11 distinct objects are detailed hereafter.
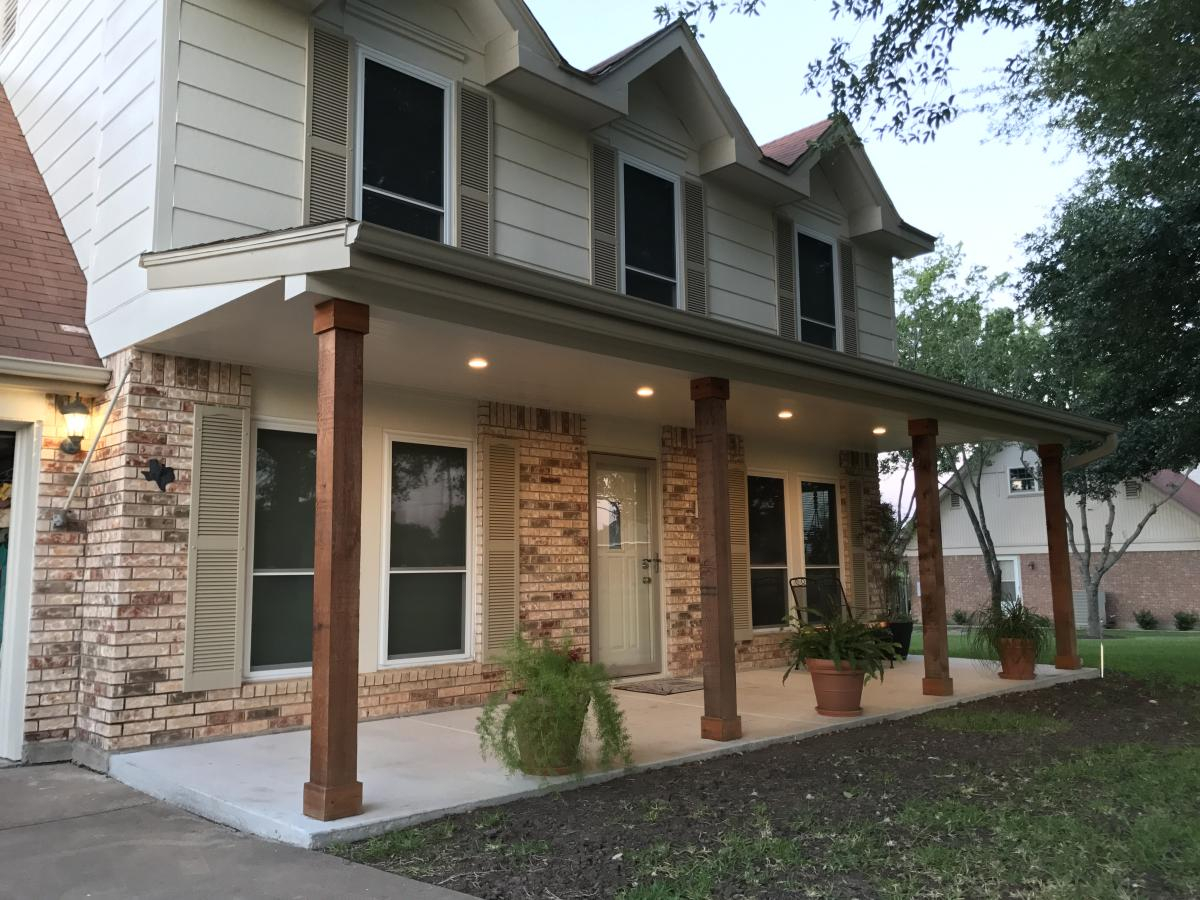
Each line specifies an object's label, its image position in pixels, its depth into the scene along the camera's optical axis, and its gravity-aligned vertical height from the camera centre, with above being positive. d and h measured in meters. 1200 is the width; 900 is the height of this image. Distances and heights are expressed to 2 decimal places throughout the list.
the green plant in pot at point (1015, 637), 9.12 -0.79
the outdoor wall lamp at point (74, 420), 5.91 +0.92
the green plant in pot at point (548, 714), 4.98 -0.81
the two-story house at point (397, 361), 5.17 +1.32
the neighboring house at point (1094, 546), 26.77 +0.29
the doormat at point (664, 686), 8.20 -1.12
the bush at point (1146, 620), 26.94 -1.89
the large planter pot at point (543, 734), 4.98 -0.91
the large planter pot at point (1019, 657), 9.12 -0.98
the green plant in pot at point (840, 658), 6.99 -0.75
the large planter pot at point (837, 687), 6.97 -0.95
